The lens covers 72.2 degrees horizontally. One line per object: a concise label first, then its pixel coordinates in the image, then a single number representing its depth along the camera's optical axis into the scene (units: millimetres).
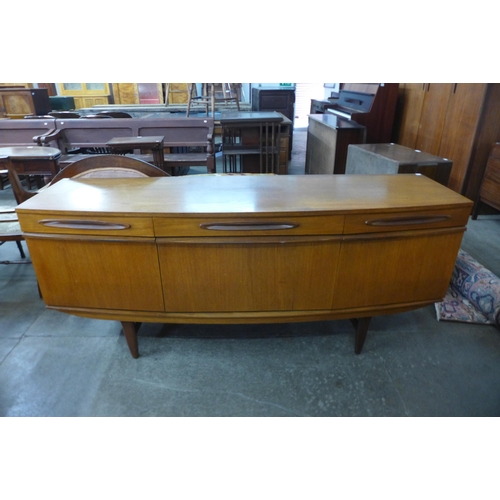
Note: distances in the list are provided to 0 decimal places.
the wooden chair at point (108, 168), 1727
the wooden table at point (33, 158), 2663
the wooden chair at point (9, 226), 2084
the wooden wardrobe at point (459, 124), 3141
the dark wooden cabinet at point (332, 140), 3783
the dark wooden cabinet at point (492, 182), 3123
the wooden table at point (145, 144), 3102
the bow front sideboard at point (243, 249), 1247
